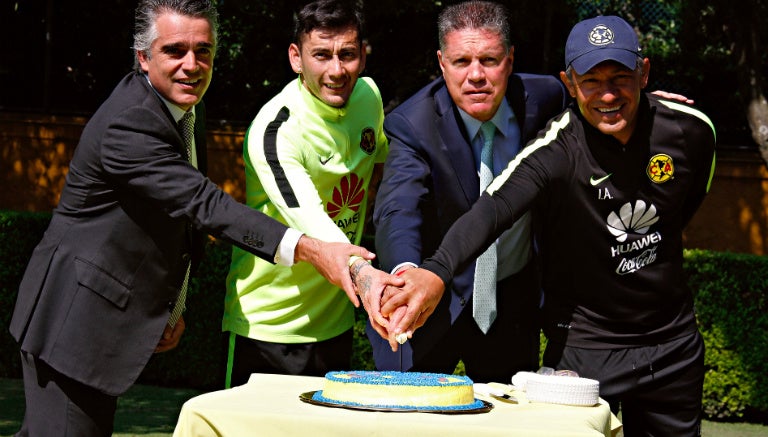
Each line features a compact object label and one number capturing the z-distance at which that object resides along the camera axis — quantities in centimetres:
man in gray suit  382
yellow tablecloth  296
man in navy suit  442
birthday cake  314
